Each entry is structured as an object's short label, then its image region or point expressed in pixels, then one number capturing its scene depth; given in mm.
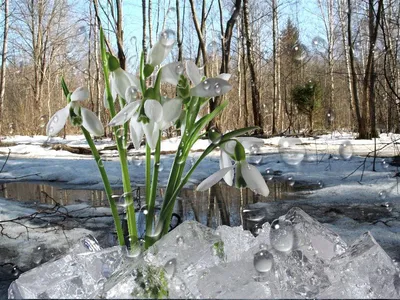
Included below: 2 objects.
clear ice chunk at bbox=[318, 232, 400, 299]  371
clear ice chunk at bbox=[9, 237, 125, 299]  382
